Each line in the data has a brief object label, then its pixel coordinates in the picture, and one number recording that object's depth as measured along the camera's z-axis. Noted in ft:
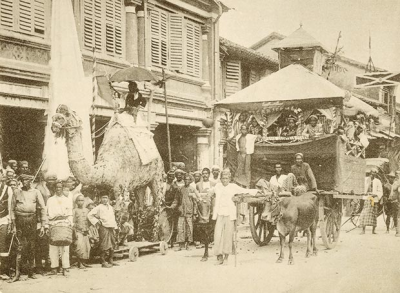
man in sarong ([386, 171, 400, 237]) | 35.79
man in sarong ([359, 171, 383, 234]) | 37.50
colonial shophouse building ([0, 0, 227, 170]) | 25.17
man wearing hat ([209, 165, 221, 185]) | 31.53
